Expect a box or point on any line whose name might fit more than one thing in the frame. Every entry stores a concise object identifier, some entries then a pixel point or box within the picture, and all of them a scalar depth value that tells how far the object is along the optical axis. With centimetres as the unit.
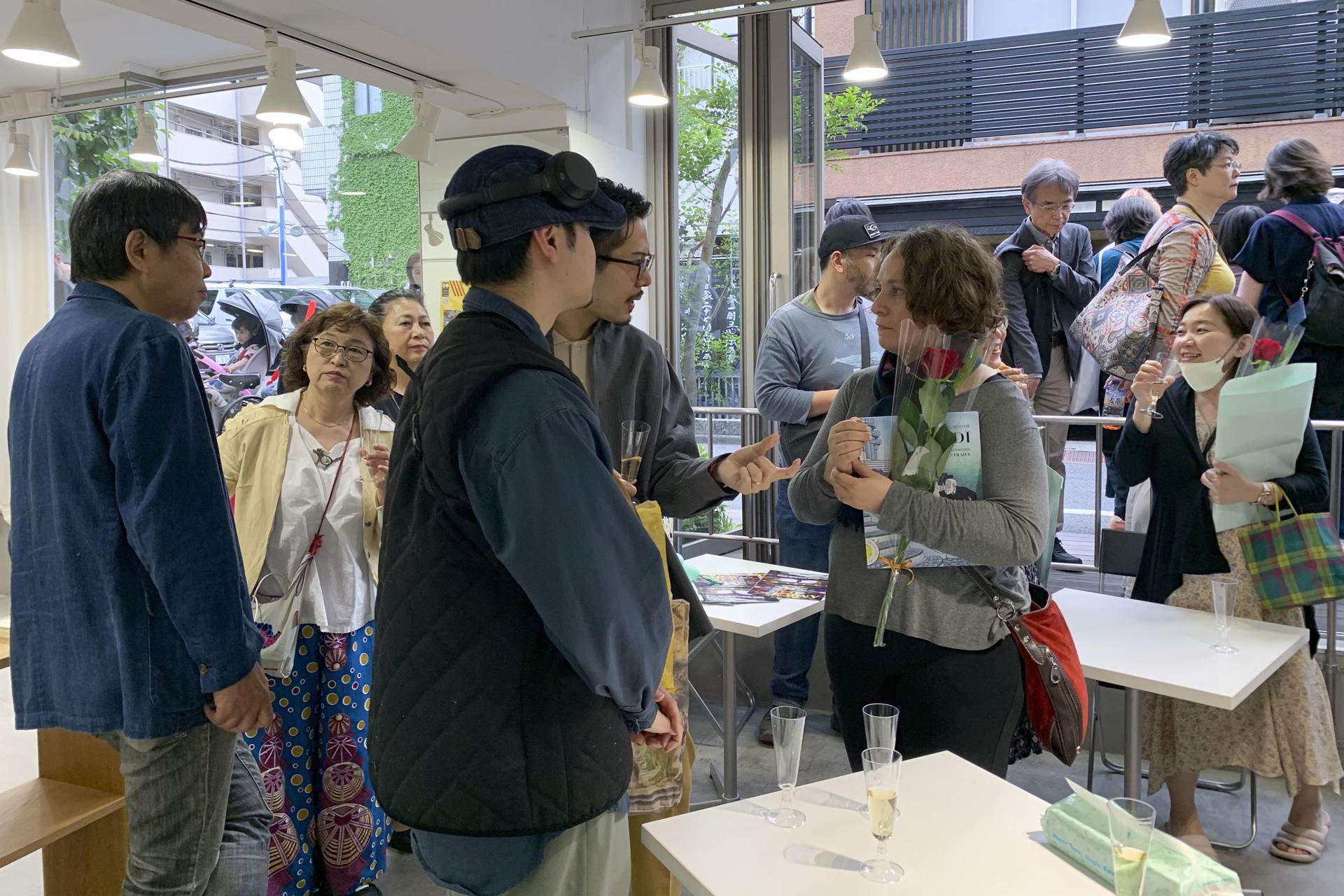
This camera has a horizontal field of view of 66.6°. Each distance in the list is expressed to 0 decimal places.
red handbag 199
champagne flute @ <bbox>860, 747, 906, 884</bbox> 145
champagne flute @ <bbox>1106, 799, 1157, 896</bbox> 130
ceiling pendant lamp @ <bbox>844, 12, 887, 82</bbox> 396
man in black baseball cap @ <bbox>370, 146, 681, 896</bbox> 125
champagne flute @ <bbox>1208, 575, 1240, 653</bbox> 264
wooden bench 224
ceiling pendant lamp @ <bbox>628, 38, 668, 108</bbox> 441
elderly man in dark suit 463
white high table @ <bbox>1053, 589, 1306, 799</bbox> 236
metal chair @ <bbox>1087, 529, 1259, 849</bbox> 342
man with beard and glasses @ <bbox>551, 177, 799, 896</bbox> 218
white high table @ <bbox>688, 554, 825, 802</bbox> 286
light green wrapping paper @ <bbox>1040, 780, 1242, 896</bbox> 132
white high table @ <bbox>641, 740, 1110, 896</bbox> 144
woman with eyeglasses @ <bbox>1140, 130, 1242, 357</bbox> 400
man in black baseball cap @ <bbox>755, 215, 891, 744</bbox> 375
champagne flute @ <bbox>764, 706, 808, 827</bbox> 158
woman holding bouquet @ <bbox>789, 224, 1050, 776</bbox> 193
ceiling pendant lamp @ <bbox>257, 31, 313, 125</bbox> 372
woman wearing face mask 298
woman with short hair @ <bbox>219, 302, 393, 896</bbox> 274
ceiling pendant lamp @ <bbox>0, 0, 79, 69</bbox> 309
